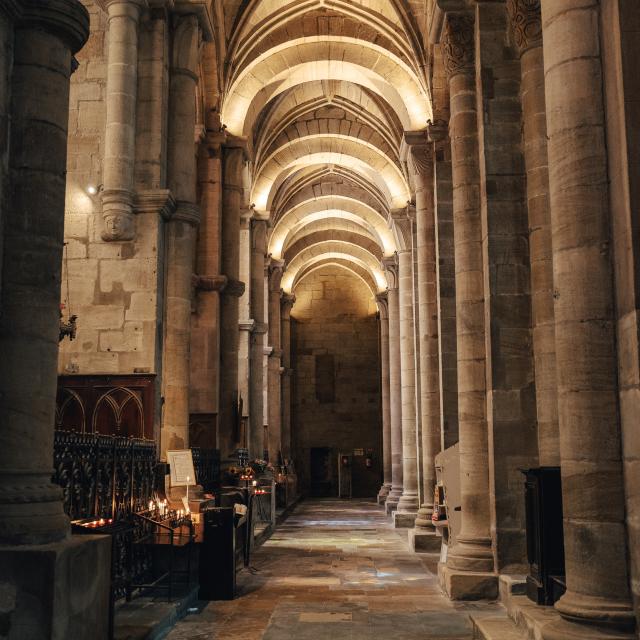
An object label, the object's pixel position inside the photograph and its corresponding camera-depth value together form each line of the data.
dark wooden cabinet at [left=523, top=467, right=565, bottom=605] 7.32
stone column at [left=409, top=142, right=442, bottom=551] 16.97
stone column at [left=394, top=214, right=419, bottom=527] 20.52
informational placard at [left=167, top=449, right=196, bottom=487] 10.76
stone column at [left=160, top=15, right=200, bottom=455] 13.03
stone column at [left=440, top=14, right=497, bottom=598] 9.75
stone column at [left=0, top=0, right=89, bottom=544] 5.38
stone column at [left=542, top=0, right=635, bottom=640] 5.53
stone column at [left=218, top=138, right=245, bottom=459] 17.59
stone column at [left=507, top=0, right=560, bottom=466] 9.08
